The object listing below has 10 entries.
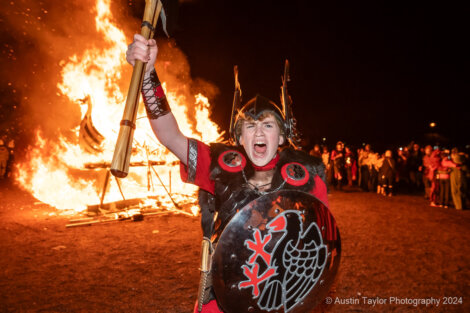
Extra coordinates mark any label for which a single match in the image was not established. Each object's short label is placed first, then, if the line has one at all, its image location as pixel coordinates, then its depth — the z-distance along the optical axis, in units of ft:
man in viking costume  5.22
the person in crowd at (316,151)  42.57
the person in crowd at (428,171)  34.43
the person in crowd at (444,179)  32.73
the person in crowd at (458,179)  31.50
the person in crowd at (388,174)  40.24
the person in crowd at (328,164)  47.94
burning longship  35.60
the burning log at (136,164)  28.06
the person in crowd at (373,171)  43.78
